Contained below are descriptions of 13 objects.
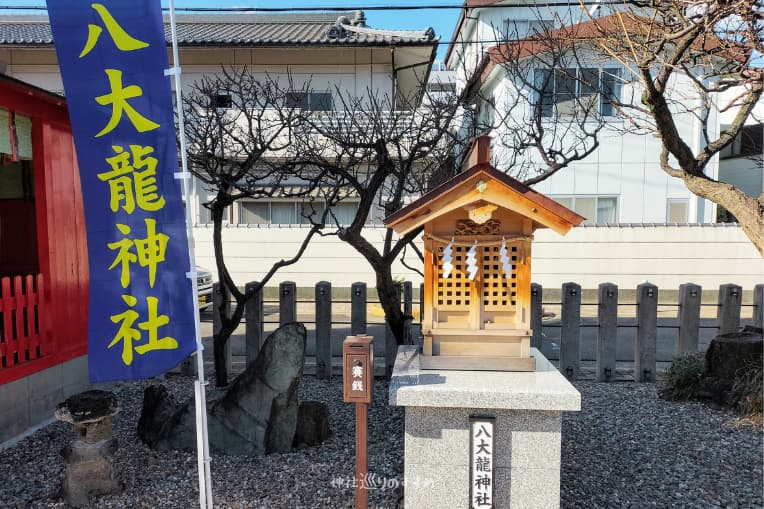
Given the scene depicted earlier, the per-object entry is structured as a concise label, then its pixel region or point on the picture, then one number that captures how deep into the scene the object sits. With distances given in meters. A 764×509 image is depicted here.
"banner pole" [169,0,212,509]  3.54
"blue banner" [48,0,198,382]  3.52
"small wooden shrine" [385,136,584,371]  4.04
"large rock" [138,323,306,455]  4.83
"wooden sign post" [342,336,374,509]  3.58
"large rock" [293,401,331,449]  5.04
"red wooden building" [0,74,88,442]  5.33
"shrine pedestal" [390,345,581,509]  3.65
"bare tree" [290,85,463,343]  6.11
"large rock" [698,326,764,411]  6.00
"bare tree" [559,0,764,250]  4.69
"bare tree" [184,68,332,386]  6.23
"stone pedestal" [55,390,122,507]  4.08
